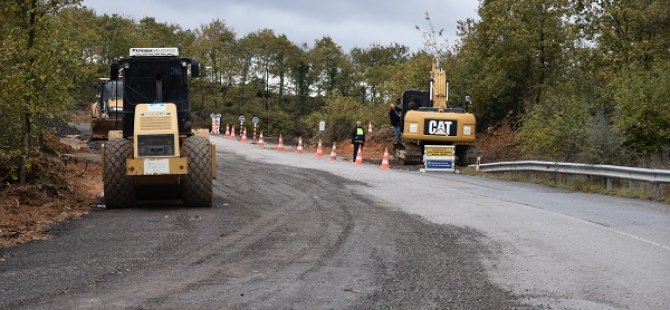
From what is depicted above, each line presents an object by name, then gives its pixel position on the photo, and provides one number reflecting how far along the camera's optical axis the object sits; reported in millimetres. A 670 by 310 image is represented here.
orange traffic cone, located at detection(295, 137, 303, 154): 37344
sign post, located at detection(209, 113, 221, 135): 54725
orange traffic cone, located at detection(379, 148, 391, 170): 28088
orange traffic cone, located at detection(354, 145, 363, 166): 30344
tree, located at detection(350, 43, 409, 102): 89444
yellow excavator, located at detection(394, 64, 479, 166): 29328
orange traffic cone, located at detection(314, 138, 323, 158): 34000
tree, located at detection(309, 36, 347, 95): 82062
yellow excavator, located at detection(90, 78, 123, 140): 28031
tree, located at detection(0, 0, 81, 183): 14492
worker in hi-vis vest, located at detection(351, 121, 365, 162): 31516
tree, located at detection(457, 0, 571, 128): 31938
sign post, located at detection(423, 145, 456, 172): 27641
